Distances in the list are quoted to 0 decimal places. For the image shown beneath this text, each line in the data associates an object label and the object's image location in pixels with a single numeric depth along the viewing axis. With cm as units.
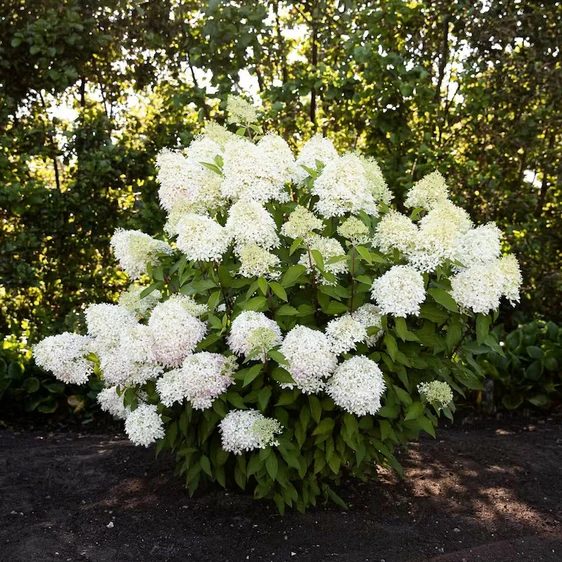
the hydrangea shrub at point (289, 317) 278
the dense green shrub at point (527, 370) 508
